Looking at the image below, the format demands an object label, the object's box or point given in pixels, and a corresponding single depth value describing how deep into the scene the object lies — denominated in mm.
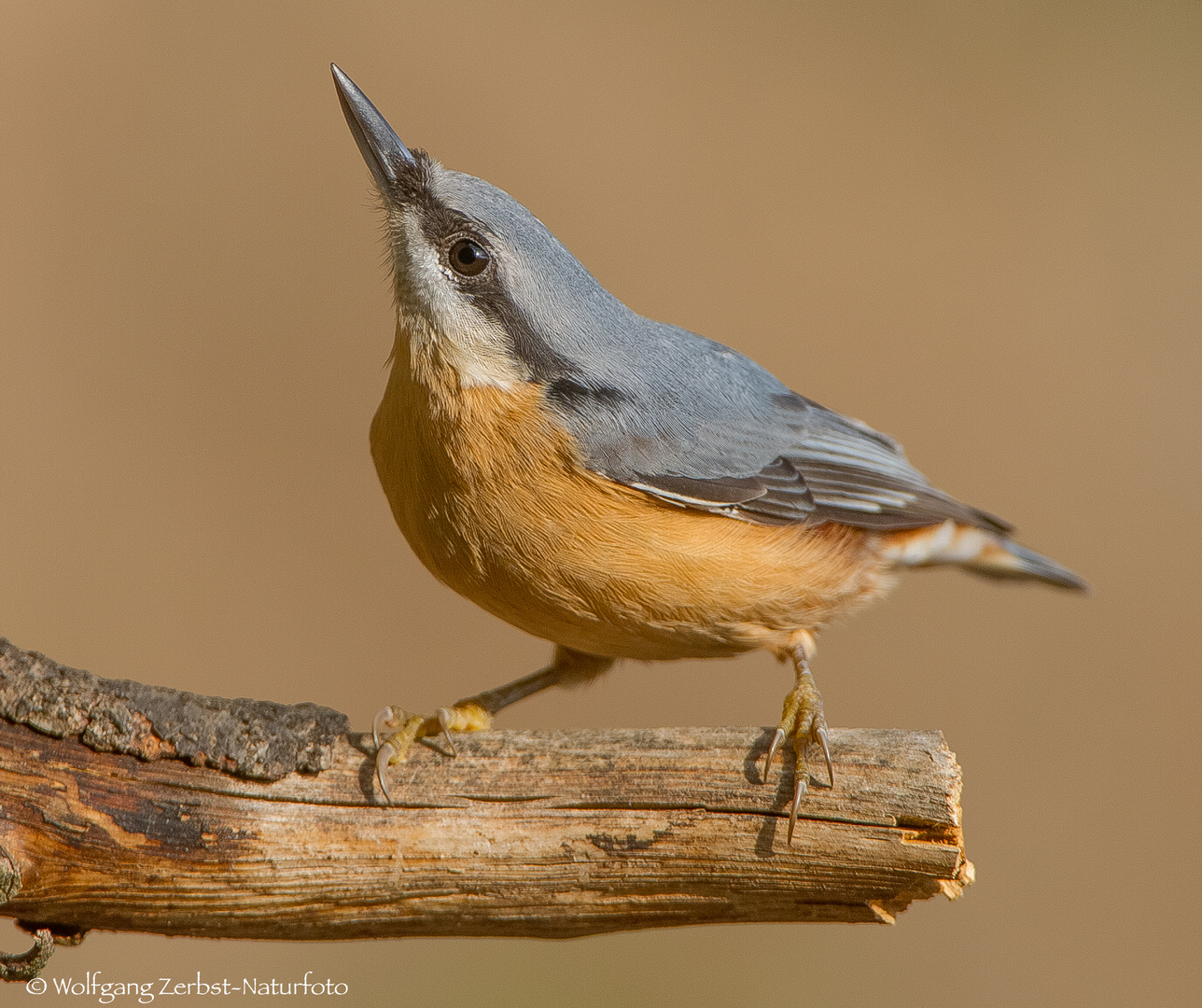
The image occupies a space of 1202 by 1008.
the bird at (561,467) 5863
